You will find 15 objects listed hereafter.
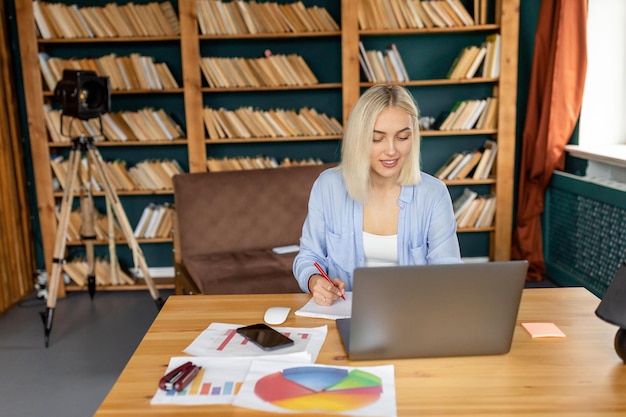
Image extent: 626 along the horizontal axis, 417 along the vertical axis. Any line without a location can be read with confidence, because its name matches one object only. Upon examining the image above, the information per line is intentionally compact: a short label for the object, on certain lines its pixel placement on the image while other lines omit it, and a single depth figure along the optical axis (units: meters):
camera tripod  3.21
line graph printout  1.28
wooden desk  1.06
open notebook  1.50
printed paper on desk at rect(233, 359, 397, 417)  1.06
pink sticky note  1.37
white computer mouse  1.47
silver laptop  1.14
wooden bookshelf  3.80
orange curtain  3.68
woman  1.85
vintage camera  3.19
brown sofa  3.10
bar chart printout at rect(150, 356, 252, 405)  1.09
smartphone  1.31
